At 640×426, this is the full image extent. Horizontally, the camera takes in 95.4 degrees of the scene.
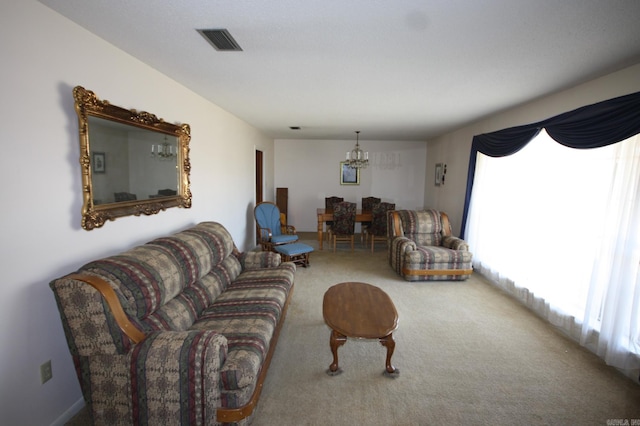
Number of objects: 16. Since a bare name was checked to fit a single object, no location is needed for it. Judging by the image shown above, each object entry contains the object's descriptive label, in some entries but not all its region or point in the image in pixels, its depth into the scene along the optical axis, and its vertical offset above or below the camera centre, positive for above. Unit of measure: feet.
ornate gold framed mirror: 6.17 +0.31
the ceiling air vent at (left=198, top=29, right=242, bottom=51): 6.17 +3.03
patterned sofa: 5.01 -3.26
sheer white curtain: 7.65 -1.58
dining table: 19.83 -2.50
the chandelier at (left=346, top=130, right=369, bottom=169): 21.02 +2.04
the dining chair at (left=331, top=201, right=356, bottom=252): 18.83 -2.51
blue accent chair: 16.46 -2.96
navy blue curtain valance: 7.48 +2.01
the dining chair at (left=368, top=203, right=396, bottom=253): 19.15 -2.44
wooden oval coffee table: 7.03 -3.51
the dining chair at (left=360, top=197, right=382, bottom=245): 23.59 -1.62
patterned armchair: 13.98 -3.18
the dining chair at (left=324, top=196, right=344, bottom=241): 23.74 -1.62
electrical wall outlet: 5.53 -3.87
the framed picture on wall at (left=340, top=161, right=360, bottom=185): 25.38 +0.58
